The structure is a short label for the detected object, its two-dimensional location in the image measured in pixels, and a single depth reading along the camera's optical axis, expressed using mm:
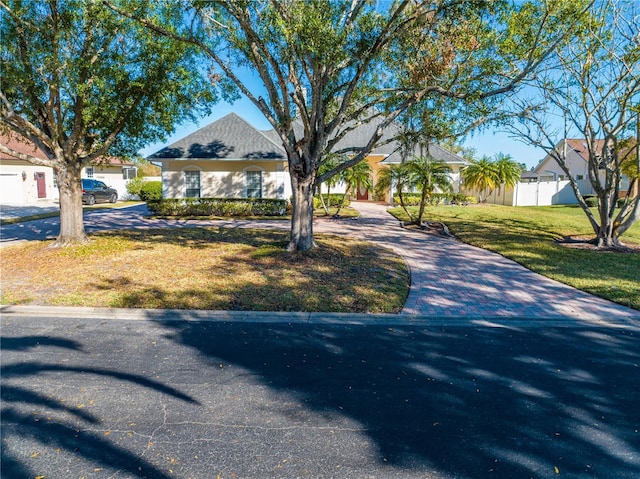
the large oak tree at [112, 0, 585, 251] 7785
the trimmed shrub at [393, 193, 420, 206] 26308
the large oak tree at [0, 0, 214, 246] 8977
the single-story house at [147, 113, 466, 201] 20375
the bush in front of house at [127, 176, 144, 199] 33206
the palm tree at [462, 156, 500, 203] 28281
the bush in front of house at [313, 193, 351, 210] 23316
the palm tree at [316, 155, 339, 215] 18845
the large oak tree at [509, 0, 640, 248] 10836
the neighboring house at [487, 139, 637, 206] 30703
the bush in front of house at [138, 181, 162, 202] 31766
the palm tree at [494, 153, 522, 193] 28797
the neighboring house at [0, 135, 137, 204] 27266
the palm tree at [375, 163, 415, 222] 16094
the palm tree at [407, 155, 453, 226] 15617
